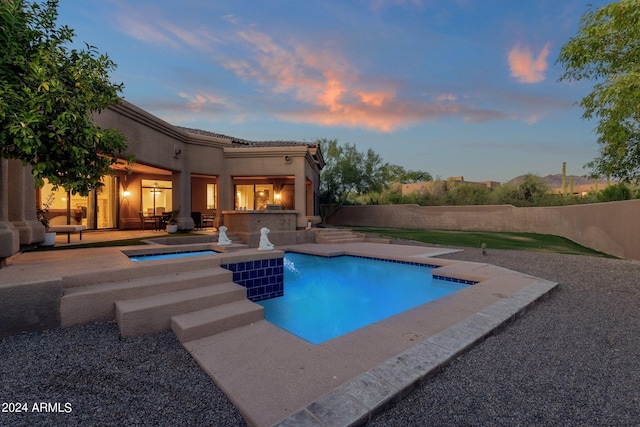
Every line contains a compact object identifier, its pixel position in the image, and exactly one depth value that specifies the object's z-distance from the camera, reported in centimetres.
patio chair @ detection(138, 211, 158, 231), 1334
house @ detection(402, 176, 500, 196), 3203
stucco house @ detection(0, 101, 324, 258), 1163
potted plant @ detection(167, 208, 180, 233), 1245
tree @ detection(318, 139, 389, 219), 2631
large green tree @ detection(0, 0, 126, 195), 311
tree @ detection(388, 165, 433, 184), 5348
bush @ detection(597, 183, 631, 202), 1348
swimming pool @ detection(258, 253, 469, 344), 529
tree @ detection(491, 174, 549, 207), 2297
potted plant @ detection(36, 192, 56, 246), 732
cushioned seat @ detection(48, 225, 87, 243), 818
